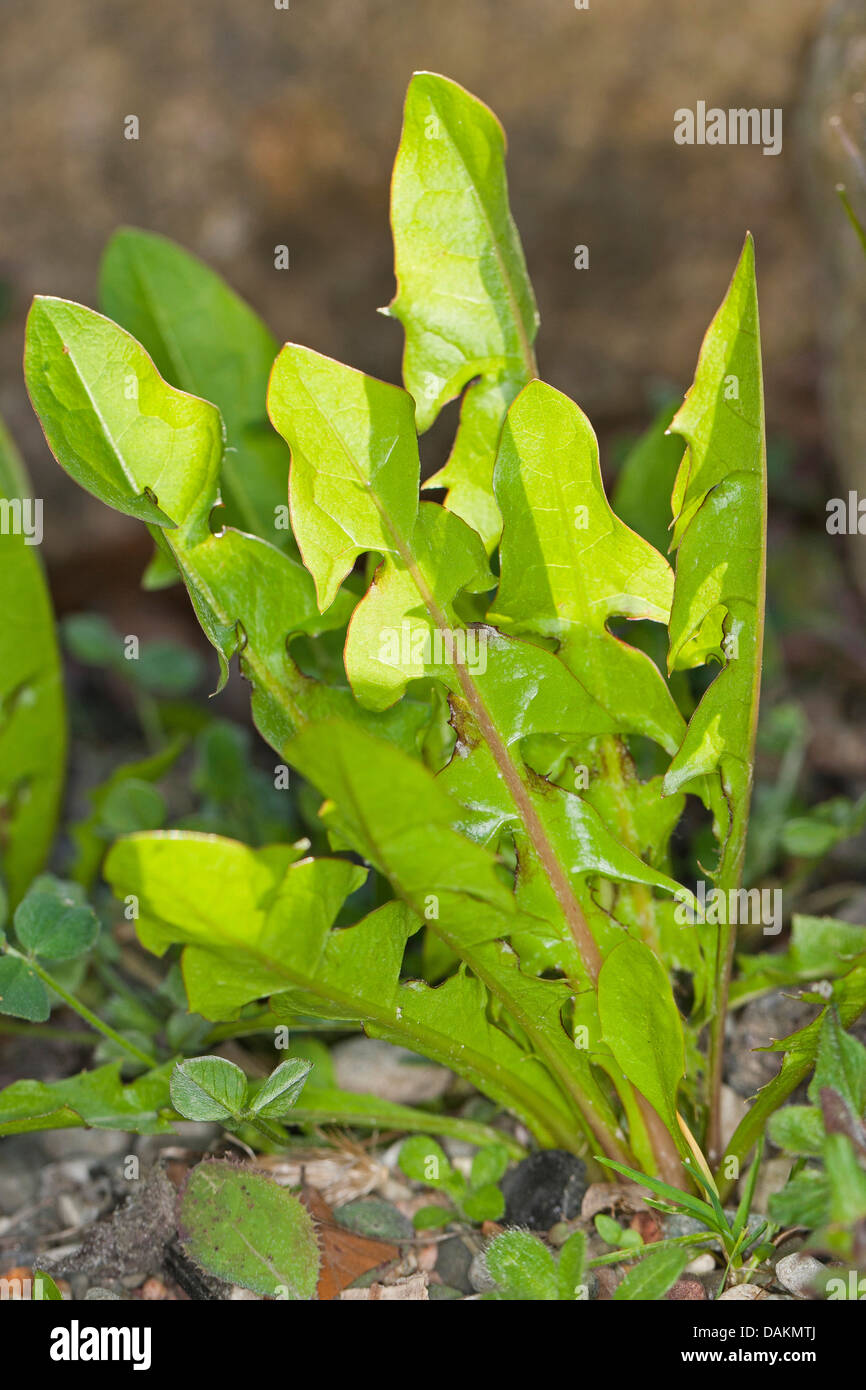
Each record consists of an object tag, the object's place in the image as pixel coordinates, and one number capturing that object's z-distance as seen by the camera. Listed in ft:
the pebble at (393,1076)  2.02
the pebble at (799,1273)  1.83
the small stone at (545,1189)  1.91
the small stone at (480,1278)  1.88
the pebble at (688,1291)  1.84
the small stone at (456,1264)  1.89
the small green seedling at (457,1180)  1.91
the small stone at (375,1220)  1.91
